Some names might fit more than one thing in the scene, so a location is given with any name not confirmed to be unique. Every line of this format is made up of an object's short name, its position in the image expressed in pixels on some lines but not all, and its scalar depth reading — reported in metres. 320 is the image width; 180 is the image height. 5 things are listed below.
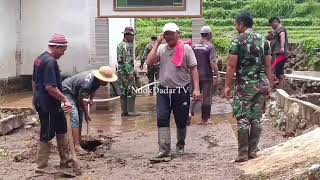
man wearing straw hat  8.05
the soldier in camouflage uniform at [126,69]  12.51
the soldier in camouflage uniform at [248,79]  7.23
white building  15.53
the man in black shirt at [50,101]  6.96
